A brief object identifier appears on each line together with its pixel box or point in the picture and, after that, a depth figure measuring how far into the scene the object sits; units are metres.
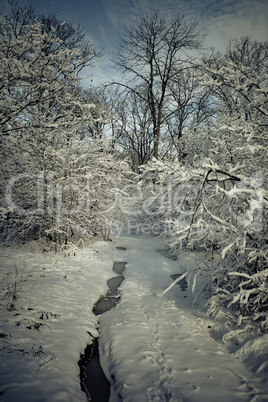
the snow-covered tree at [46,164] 4.01
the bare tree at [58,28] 10.14
